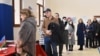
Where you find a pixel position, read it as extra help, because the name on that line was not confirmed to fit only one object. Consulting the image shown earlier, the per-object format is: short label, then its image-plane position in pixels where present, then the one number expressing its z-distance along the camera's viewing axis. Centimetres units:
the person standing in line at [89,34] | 1317
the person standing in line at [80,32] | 1220
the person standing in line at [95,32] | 1315
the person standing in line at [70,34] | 1124
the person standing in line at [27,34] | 430
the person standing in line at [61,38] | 795
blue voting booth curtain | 688
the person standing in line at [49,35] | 703
